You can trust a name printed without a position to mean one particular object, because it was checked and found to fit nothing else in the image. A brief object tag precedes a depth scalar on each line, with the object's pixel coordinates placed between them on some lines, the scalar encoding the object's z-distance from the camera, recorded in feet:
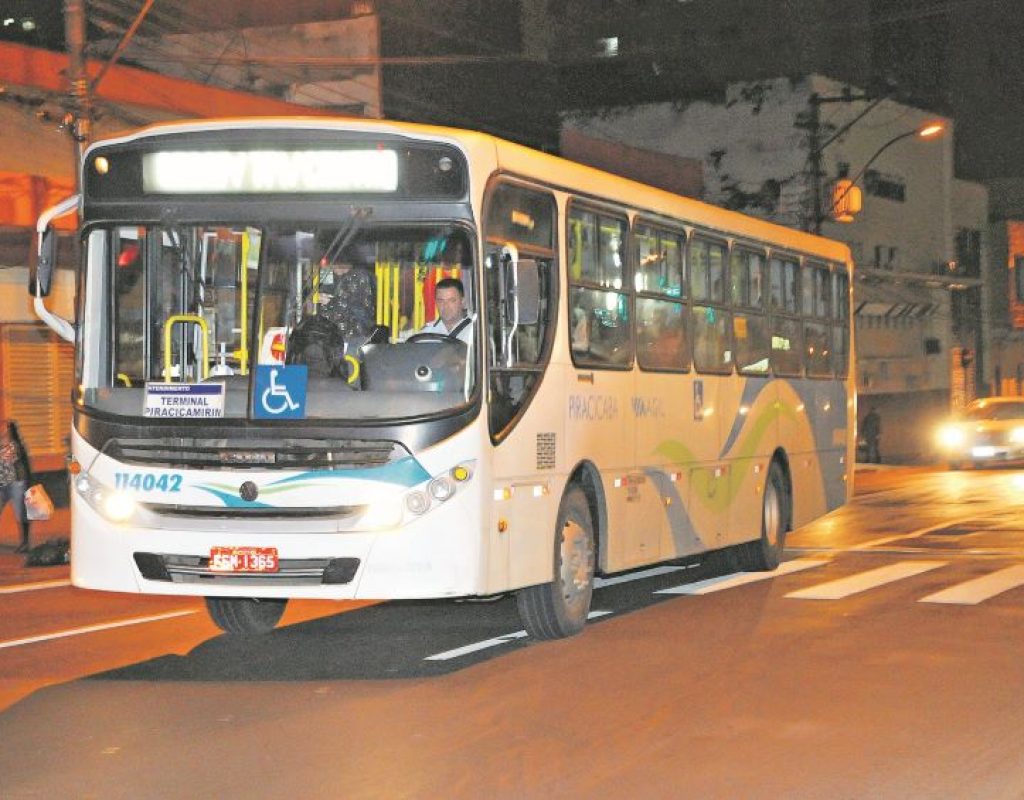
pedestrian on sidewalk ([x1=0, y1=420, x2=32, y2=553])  64.54
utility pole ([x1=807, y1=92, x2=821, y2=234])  124.67
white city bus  34.81
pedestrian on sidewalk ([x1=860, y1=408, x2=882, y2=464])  150.92
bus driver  35.68
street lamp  125.08
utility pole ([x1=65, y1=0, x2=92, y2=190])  61.11
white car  127.13
